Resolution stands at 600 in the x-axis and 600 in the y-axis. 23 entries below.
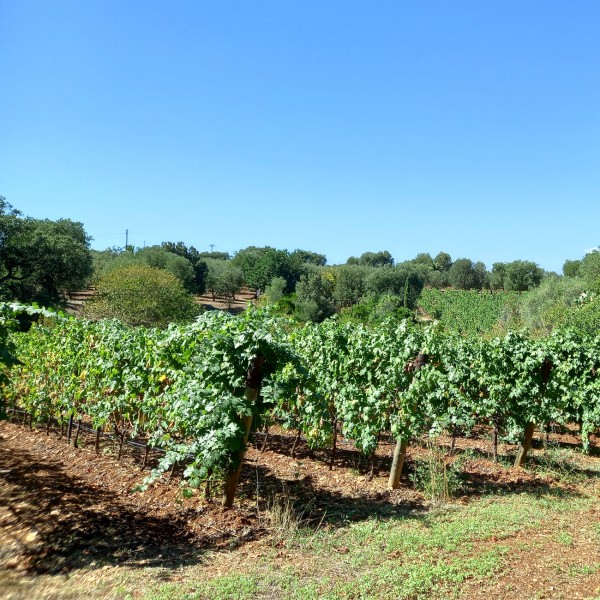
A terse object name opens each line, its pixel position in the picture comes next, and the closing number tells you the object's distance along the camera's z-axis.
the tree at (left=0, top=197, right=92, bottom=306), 30.50
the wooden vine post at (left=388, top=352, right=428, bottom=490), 6.88
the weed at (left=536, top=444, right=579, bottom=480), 7.53
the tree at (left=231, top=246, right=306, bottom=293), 67.75
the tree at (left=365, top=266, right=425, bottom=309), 62.41
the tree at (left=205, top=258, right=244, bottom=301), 63.72
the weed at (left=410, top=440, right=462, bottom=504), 6.34
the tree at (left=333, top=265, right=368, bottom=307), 62.34
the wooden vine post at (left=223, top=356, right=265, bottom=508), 5.45
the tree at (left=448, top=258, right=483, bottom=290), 83.25
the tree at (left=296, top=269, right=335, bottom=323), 49.28
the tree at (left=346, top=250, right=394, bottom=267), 113.19
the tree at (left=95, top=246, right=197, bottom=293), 51.38
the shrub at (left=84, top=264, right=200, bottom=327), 30.89
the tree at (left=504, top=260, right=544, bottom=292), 74.44
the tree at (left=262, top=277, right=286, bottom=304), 54.40
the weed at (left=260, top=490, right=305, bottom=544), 5.05
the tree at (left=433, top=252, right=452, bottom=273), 109.72
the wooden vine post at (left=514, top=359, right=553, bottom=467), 8.13
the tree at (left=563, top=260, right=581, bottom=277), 87.31
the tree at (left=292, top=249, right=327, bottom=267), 122.24
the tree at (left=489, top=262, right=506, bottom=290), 81.50
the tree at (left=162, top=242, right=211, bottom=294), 64.38
